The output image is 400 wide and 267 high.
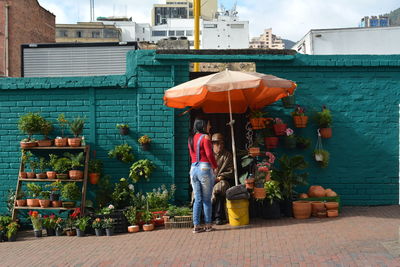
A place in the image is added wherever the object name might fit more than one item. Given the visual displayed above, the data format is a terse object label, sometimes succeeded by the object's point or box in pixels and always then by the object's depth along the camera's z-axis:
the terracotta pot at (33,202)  9.52
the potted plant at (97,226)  8.83
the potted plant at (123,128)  9.91
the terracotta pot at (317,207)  9.11
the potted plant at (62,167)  9.45
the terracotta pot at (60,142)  9.56
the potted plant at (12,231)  8.94
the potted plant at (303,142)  9.85
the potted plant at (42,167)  9.58
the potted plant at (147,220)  8.92
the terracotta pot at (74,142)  9.52
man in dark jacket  8.95
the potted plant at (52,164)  9.50
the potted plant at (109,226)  8.81
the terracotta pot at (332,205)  9.10
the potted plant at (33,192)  9.52
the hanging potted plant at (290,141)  9.77
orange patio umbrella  8.13
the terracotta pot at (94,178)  9.59
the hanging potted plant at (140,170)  9.73
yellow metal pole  14.39
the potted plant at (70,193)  9.21
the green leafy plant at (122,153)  9.79
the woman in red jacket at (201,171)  8.21
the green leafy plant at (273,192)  9.09
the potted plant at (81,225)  8.86
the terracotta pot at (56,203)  9.48
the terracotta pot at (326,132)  9.91
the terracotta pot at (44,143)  9.63
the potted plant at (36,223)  9.14
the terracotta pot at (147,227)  8.91
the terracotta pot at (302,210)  9.05
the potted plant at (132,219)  8.94
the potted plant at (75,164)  9.39
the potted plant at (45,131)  9.64
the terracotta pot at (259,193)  8.80
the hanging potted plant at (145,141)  9.85
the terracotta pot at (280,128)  9.65
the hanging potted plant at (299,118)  9.77
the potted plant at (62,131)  9.57
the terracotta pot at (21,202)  9.55
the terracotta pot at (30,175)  9.62
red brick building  24.35
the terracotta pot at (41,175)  9.56
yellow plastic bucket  8.62
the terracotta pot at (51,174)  9.49
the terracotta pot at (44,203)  9.45
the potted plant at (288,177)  9.34
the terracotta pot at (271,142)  9.66
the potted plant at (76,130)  9.53
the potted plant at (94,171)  9.61
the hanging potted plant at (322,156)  9.81
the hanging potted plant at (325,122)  9.79
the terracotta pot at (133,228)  8.93
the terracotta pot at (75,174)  9.38
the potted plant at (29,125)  9.54
